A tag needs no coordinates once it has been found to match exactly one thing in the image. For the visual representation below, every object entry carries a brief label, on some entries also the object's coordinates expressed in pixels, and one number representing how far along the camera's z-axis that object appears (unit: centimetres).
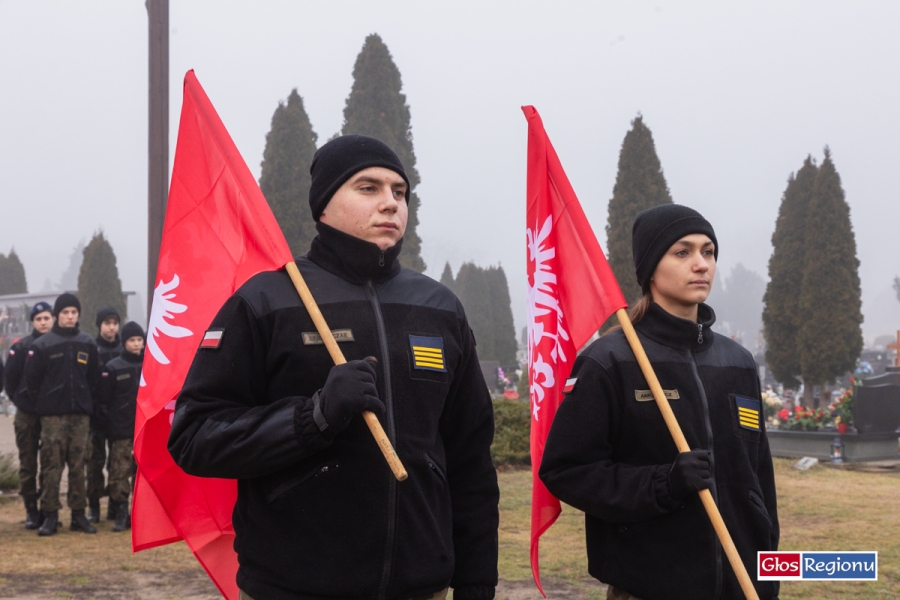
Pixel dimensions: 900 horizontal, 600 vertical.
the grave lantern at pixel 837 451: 1408
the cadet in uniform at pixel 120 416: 855
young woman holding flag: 283
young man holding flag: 233
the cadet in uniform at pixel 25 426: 851
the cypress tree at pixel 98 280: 4338
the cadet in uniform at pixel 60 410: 829
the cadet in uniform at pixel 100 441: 893
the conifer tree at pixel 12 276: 5691
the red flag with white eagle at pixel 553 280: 358
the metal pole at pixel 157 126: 650
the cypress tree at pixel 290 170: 3322
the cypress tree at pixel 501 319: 5025
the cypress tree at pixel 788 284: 2614
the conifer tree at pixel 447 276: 6775
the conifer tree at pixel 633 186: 2861
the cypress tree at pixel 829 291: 2512
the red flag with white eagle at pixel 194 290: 305
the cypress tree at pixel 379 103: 3462
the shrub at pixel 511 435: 1270
